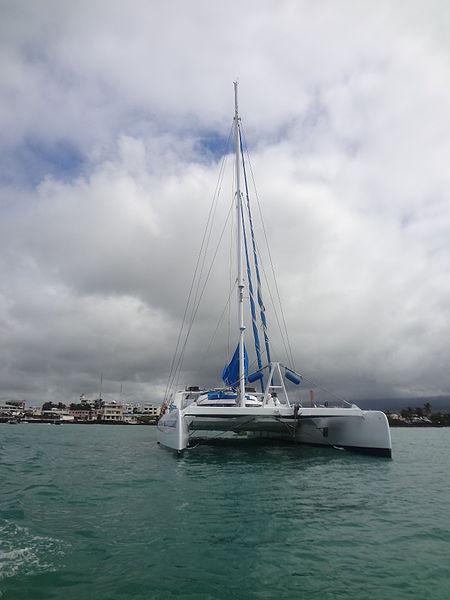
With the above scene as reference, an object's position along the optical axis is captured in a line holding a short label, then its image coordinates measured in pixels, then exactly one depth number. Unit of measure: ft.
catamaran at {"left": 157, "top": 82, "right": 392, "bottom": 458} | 45.29
